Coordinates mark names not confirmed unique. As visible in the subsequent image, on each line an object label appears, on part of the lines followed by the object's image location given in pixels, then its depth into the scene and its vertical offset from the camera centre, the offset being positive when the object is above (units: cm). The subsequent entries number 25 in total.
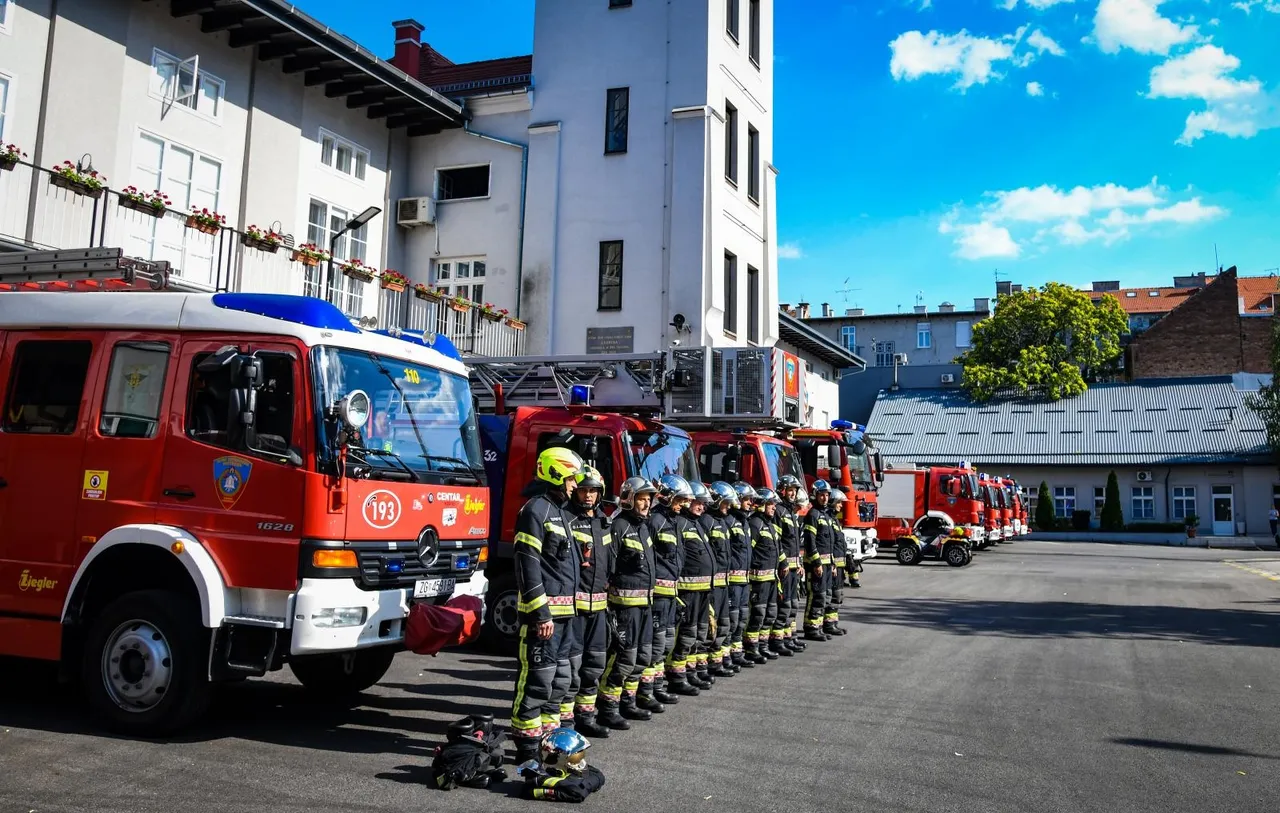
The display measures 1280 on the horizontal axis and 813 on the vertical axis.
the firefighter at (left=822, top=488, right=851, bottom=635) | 1263 -73
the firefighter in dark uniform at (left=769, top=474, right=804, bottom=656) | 1131 -76
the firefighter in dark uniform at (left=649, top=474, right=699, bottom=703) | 827 -47
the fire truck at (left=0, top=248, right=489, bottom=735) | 654 +13
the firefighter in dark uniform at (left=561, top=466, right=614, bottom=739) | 698 -57
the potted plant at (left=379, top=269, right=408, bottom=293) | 1862 +438
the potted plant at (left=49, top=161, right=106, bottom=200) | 1381 +453
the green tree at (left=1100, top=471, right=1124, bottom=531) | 4556 +103
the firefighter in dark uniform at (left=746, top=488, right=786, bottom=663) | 1066 -56
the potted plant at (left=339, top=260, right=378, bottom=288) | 1794 +438
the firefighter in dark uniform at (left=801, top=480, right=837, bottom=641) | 1231 -51
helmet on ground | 579 -135
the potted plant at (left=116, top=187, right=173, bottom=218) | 1449 +450
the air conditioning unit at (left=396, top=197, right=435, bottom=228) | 2262 +688
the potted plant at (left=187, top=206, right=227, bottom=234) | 1546 +446
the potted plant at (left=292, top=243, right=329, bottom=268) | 1695 +438
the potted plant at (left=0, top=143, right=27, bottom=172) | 1327 +462
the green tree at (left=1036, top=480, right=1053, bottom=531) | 4638 +83
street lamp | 1595 +478
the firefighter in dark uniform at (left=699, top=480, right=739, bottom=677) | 952 -66
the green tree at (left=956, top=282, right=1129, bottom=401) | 5456 +1095
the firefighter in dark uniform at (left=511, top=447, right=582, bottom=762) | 642 -54
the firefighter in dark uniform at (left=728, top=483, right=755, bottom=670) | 1005 -55
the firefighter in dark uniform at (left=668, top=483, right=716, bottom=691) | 895 -70
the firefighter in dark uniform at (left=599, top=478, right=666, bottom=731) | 754 -72
